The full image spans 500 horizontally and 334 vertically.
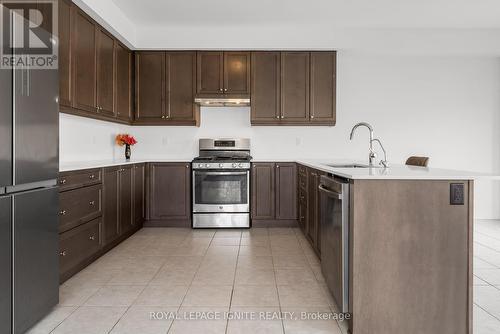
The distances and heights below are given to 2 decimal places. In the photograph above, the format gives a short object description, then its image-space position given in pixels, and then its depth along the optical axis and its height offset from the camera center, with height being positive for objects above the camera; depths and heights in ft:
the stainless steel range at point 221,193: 15.79 -1.55
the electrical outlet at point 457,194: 6.26 -0.61
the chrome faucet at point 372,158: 9.52 +0.00
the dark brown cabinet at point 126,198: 13.10 -1.52
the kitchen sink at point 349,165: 10.85 -0.23
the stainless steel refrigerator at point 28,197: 5.92 -0.71
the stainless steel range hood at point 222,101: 16.37 +2.56
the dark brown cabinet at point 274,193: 16.05 -1.57
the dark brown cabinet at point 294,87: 16.48 +3.19
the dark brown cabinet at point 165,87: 16.53 +3.18
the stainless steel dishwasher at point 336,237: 6.75 -1.60
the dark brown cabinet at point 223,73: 16.47 +3.80
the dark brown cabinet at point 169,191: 15.98 -1.49
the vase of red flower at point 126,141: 16.25 +0.70
